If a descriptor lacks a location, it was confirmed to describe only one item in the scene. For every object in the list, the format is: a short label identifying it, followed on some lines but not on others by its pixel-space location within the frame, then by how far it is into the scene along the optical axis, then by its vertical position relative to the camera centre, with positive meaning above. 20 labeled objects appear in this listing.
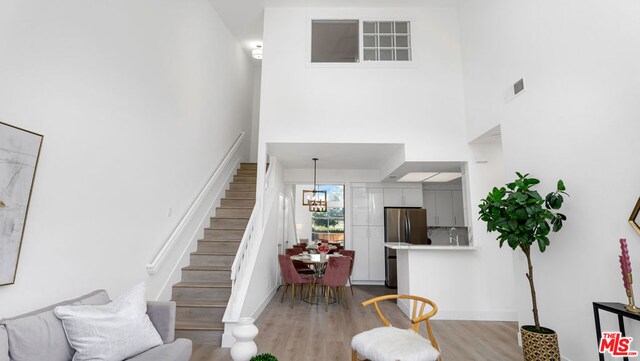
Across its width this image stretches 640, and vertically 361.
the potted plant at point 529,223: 2.51 +0.01
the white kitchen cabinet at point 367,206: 7.34 +0.41
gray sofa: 1.72 -0.74
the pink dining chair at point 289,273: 5.11 -0.88
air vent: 3.39 +1.58
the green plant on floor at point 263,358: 1.64 -0.75
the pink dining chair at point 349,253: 6.34 -0.66
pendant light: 6.71 +0.49
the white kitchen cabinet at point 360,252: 7.15 -0.71
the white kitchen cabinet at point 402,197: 7.40 +0.65
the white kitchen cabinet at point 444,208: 7.75 +0.41
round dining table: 5.34 -0.89
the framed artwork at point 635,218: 2.14 +0.05
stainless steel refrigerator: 6.90 -0.16
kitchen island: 4.51 -0.76
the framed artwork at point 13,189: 1.95 +0.21
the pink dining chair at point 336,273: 5.02 -0.86
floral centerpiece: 5.83 -0.52
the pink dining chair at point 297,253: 6.58 -0.72
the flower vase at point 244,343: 1.87 -0.78
